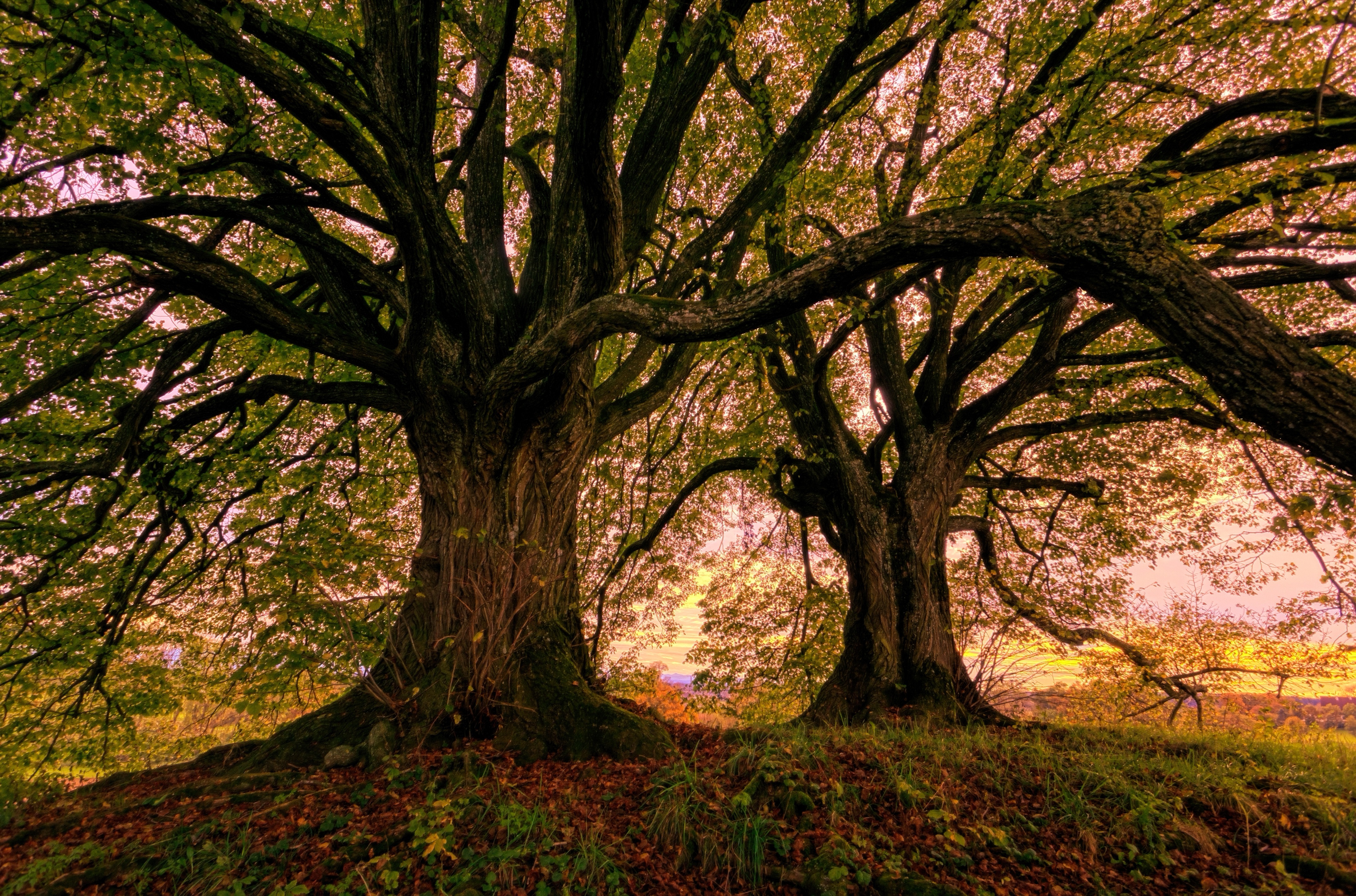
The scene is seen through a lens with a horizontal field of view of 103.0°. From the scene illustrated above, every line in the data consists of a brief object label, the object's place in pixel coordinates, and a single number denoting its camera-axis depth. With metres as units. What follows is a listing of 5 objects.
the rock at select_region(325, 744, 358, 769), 4.04
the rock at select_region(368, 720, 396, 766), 4.05
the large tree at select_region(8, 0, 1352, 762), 3.53
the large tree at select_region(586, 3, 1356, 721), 4.32
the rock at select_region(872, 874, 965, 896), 2.55
